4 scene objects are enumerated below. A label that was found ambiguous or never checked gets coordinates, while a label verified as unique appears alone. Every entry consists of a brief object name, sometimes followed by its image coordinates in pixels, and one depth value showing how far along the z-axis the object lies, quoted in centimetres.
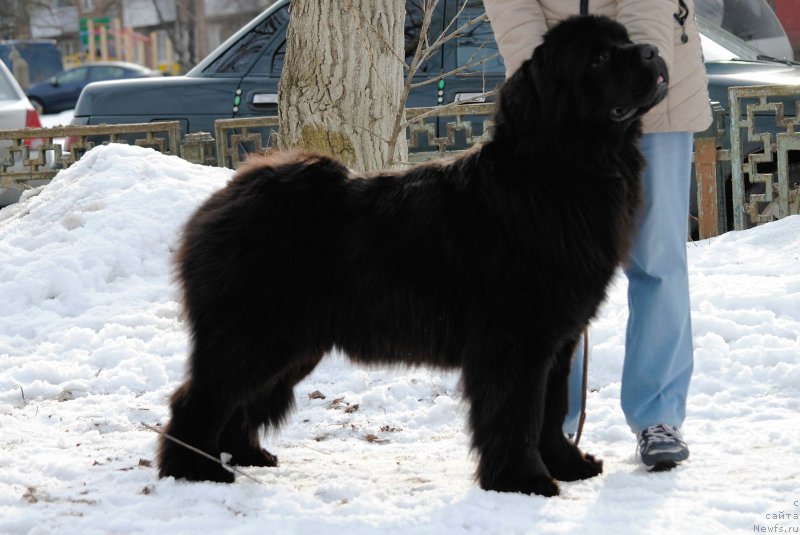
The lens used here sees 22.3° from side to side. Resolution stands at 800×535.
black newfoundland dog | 681
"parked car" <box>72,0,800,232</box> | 1646
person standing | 752
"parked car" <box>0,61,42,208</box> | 2270
